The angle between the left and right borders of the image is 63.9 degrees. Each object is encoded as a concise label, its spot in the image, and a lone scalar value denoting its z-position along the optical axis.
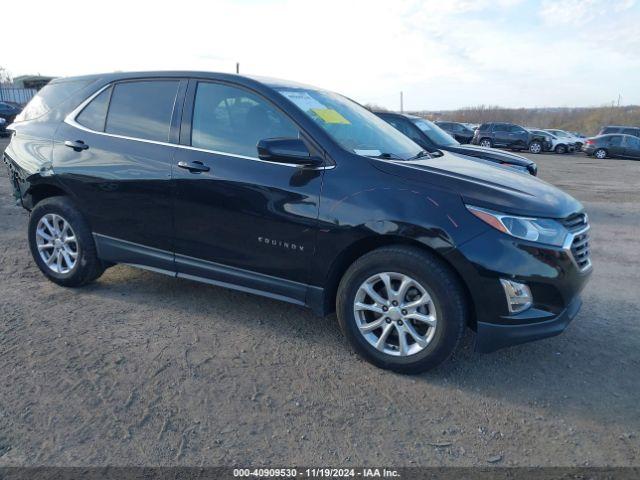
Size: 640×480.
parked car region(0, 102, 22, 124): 20.99
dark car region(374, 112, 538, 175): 8.44
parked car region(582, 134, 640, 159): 25.09
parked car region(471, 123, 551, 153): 28.09
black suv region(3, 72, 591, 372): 3.06
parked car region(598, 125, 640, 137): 27.84
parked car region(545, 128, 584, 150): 29.27
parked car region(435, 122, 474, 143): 29.25
